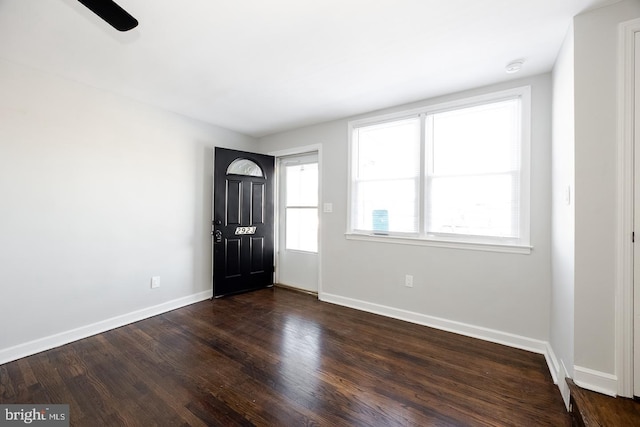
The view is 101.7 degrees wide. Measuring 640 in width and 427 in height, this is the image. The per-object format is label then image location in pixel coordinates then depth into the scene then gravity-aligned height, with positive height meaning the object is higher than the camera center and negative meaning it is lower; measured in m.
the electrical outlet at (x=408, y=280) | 2.93 -0.77
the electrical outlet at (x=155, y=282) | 3.10 -0.85
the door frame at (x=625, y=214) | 1.47 +0.00
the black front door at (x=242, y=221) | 3.62 -0.15
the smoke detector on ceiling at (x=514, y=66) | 2.12 +1.22
